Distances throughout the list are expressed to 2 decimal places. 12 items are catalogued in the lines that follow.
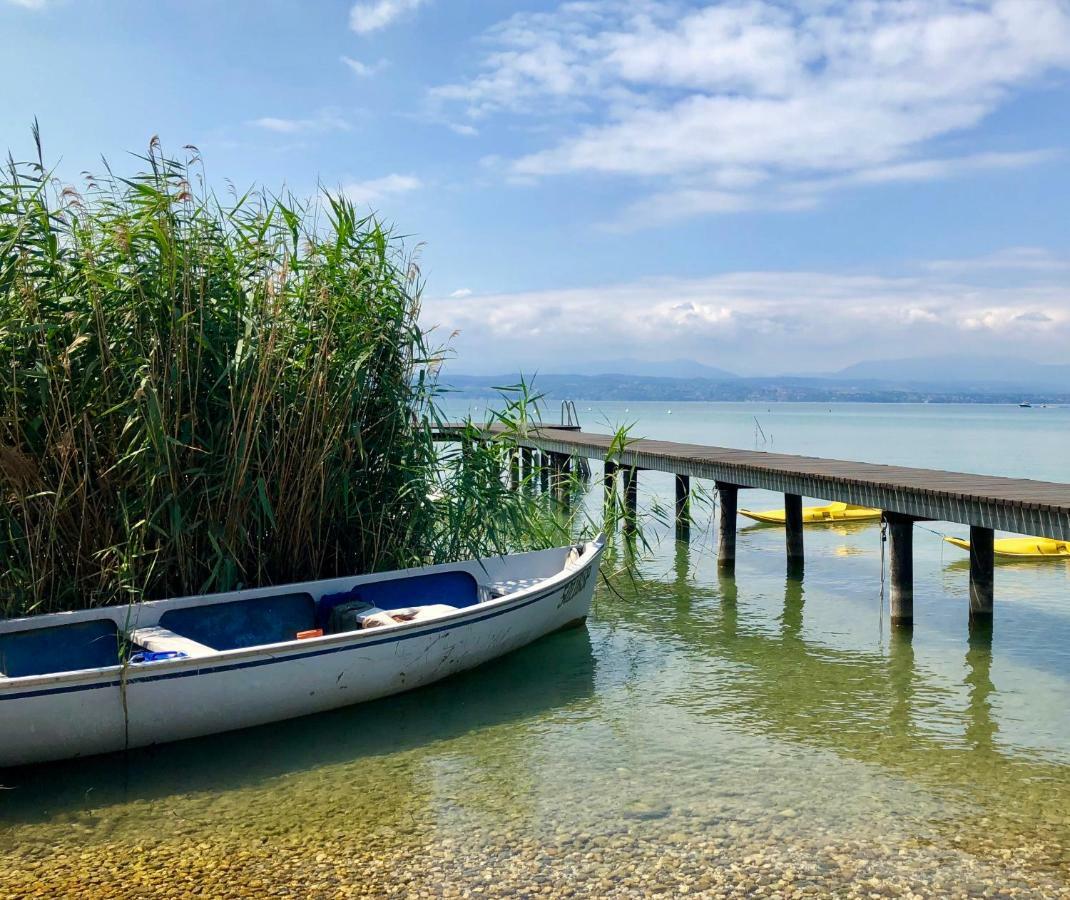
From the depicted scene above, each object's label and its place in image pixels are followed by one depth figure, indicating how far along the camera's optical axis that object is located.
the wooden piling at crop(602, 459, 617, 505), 10.02
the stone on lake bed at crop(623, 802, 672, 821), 5.23
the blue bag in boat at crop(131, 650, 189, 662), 6.14
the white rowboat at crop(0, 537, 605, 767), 5.61
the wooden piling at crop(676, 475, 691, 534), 13.59
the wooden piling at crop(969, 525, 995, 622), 9.26
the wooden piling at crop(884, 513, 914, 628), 9.52
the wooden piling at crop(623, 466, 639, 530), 11.16
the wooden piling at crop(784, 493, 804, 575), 12.37
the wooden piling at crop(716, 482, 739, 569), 12.63
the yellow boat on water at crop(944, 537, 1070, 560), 13.12
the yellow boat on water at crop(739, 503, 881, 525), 17.12
